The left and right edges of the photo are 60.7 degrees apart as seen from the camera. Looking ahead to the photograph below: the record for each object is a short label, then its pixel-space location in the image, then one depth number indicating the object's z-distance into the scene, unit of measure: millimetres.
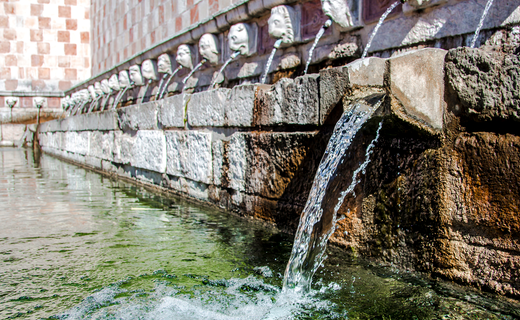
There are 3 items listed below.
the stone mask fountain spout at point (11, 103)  14570
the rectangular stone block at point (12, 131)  14495
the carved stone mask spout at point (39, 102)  14795
